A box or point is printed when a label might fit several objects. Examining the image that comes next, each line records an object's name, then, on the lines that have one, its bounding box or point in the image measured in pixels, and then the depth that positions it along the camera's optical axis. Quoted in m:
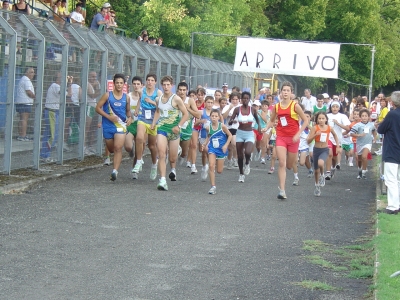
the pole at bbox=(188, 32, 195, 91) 27.48
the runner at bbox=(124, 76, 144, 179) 17.09
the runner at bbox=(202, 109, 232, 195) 15.85
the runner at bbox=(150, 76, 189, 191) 15.27
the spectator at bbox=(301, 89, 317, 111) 31.39
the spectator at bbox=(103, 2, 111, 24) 25.67
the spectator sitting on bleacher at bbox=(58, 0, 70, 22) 23.95
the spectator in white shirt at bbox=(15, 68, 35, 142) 15.77
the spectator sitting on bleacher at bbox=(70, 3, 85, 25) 24.84
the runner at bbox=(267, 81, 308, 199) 14.85
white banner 26.84
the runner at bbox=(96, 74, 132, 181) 16.27
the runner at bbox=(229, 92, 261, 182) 17.87
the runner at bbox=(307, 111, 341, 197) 16.83
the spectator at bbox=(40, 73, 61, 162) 17.42
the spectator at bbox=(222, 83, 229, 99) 27.26
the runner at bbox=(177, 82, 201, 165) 16.69
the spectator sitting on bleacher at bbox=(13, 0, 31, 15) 20.53
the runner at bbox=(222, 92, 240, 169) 18.69
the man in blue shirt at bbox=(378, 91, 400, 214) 13.58
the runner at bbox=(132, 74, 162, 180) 15.95
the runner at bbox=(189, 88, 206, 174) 18.94
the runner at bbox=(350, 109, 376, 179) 20.50
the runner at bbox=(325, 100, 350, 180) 19.61
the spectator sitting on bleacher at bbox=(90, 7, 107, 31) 25.19
